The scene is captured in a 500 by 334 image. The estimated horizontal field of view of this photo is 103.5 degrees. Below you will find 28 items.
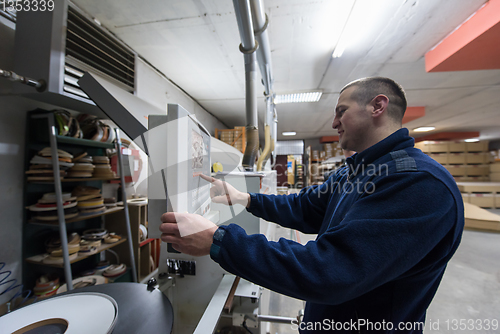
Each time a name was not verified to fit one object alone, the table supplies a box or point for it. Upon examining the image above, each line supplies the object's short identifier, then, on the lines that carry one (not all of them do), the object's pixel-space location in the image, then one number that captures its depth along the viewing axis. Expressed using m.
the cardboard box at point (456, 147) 7.44
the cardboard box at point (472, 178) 7.56
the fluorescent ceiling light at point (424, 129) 6.85
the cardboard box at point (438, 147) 7.48
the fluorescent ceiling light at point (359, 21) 1.72
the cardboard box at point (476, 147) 7.43
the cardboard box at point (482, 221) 4.31
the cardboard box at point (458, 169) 7.59
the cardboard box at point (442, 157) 7.49
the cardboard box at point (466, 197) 6.08
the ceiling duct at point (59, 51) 1.33
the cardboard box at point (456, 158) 7.50
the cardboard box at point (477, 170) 7.59
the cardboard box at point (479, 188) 6.10
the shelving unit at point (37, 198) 1.45
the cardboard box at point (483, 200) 6.15
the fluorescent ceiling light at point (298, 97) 3.88
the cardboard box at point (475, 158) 7.51
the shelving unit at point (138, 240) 2.22
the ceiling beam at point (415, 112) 4.60
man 0.46
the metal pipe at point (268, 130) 3.23
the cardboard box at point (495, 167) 7.48
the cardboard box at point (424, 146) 7.53
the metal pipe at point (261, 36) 1.44
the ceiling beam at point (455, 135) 7.69
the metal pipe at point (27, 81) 1.15
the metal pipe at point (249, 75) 1.30
